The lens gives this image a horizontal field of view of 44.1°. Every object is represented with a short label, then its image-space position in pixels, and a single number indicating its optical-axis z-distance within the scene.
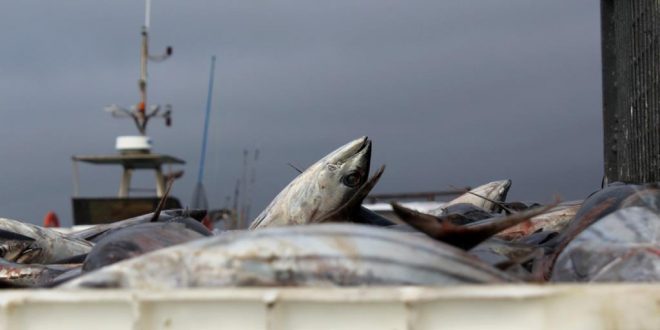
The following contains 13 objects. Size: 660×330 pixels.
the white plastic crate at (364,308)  1.45
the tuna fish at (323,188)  4.03
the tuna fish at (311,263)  1.65
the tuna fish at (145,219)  3.65
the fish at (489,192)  5.28
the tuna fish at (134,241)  2.31
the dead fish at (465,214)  3.29
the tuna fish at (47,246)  3.88
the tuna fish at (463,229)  1.93
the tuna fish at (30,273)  2.88
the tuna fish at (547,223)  3.36
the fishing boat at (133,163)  21.03
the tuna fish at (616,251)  1.91
